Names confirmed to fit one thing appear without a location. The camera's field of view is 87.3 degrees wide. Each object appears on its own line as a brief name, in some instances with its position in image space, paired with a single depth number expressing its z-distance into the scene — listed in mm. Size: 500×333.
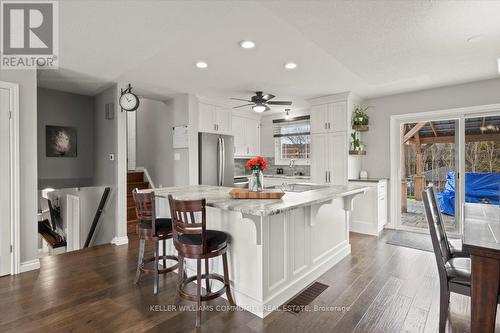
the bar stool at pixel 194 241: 1959
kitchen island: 2129
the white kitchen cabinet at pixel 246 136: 6094
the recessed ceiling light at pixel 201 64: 3221
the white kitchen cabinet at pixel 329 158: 4734
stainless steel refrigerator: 4938
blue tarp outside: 4027
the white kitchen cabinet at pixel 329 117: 4715
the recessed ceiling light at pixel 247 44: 2645
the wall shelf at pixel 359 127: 4797
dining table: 1454
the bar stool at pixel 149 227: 2469
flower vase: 2539
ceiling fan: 4113
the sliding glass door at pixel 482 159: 4023
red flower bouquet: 2480
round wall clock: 3850
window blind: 6086
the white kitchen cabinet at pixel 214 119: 4993
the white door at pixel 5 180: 2895
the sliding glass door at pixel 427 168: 4398
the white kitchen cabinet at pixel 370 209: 4488
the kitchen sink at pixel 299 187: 3151
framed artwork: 4461
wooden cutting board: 2355
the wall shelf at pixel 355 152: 4717
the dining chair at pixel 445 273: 1722
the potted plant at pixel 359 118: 4820
